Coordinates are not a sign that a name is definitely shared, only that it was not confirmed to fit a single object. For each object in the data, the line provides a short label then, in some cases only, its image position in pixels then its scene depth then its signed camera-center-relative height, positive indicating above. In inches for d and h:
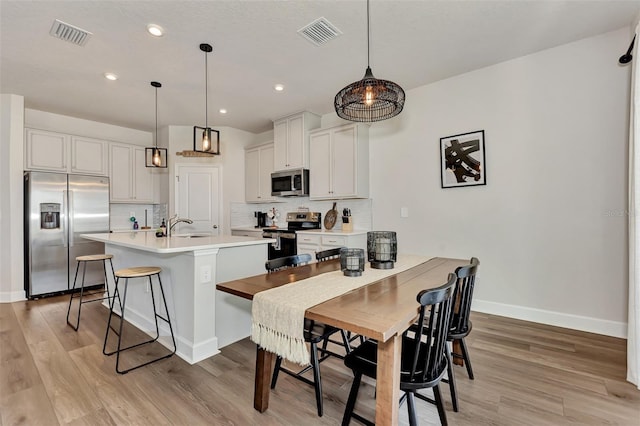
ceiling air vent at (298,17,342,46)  97.5 +61.3
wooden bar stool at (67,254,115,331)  118.8 -20.2
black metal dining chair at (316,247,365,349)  94.5 -14.1
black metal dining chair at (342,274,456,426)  49.7 -28.4
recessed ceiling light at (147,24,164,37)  97.7 +60.7
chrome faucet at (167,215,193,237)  125.6 -6.7
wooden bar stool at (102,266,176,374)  89.6 -33.0
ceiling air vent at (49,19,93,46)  97.4 +60.8
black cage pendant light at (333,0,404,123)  76.0 +31.6
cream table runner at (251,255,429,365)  50.2 -17.7
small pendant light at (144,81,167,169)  142.4 +28.2
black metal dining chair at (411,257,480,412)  64.7 -25.7
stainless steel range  176.0 -13.9
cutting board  181.9 -4.3
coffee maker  223.2 -6.0
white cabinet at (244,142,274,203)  208.4 +27.8
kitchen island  92.0 -25.0
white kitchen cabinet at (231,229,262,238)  201.0 -15.2
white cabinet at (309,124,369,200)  160.2 +27.5
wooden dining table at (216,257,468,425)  44.6 -16.3
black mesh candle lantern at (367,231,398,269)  81.3 -10.9
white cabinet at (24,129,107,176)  168.1 +35.2
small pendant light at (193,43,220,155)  110.3 +60.6
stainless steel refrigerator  159.6 -8.3
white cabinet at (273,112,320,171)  181.2 +45.1
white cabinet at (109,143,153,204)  199.9 +25.0
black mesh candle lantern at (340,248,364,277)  72.1 -12.6
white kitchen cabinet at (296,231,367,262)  154.6 -16.0
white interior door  207.9 +9.9
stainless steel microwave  182.9 +17.9
